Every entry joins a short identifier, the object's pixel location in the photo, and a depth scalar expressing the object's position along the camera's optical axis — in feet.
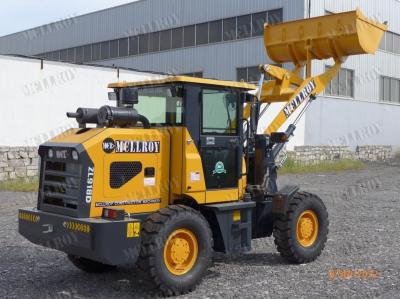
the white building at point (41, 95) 52.65
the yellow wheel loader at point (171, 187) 18.43
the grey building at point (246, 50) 91.56
